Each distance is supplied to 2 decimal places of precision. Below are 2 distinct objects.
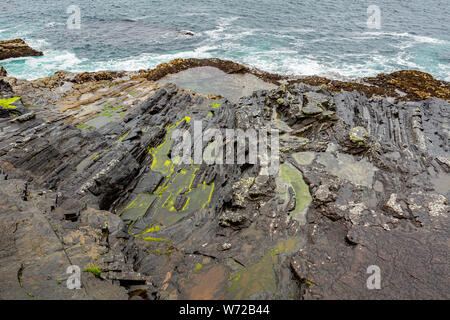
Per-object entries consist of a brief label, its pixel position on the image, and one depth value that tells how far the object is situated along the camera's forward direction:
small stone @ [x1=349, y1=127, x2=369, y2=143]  17.22
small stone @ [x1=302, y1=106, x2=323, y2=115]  19.94
